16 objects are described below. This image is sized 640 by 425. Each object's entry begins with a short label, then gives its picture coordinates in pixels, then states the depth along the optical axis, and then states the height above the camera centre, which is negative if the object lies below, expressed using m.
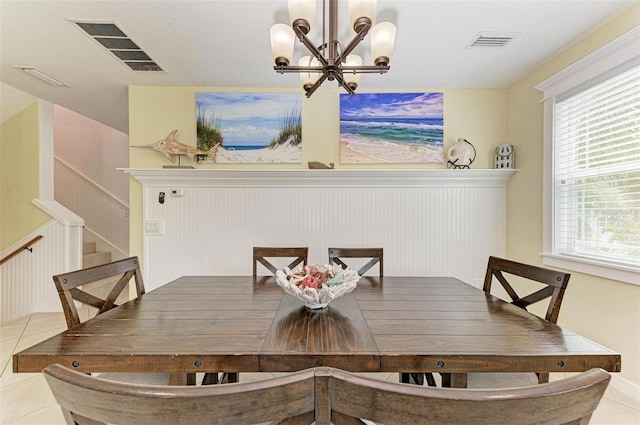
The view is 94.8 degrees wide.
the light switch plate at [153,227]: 2.96 -0.18
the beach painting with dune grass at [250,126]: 2.96 +0.84
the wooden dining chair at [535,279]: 1.39 -0.35
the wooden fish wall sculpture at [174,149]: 2.90 +0.60
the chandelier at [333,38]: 1.21 +0.77
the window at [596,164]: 1.88 +0.35
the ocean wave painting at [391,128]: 2.98 +0.84
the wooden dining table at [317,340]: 0.97 -0.47
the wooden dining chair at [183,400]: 0.53 -0.35
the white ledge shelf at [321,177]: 2.85 +0.32
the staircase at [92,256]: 4.01 -0.68
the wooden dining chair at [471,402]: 0.52 -0.34
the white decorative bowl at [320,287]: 1.33 -0.35
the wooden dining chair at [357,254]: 2.17 -0.32
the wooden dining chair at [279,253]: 2.19 -0.33
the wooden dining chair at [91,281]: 1.35 -0.38
